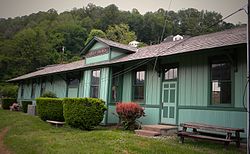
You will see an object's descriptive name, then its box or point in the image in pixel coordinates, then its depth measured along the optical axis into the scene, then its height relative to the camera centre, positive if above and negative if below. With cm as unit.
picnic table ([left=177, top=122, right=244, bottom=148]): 748 -130
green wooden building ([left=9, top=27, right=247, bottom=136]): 923 +82
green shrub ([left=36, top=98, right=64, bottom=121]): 1405 -98
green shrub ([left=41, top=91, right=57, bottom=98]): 1858 -22
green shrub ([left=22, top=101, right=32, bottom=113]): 2234 -125
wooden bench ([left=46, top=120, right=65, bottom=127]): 1314 -165
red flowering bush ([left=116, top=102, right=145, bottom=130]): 1140 -90
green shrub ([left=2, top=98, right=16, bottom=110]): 2607 -126
